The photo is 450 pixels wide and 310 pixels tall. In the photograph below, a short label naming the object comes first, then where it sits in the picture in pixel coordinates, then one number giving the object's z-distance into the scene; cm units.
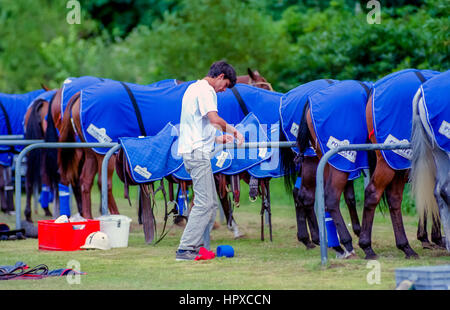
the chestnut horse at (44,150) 2312
